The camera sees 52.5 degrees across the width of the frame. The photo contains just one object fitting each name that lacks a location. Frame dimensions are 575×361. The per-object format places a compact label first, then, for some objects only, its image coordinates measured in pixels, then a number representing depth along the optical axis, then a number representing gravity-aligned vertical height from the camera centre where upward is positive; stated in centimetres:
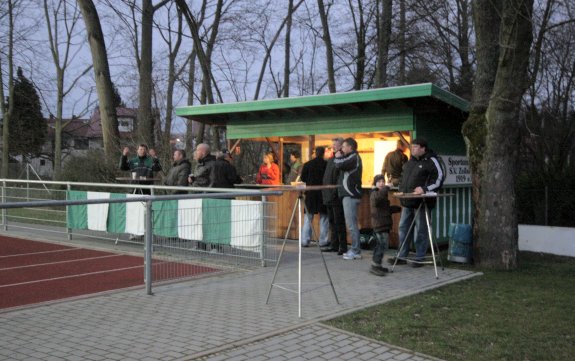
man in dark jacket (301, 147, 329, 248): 1102 -21
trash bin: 966 -104
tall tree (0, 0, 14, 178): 2879 +488
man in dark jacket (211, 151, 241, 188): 1070 +14
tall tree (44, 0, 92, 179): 3419 +731
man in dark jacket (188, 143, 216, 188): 1082 +27
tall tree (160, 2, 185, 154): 2007 +479
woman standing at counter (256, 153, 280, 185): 1488 +23
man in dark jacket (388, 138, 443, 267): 889 -4
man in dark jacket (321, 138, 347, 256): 1017 -37
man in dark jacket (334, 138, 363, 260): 945 +3
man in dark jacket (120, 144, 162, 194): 1247 +38
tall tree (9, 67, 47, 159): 4038 +462
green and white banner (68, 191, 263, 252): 823 -56
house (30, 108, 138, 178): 4609 +415
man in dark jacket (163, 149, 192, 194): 1138 +22
